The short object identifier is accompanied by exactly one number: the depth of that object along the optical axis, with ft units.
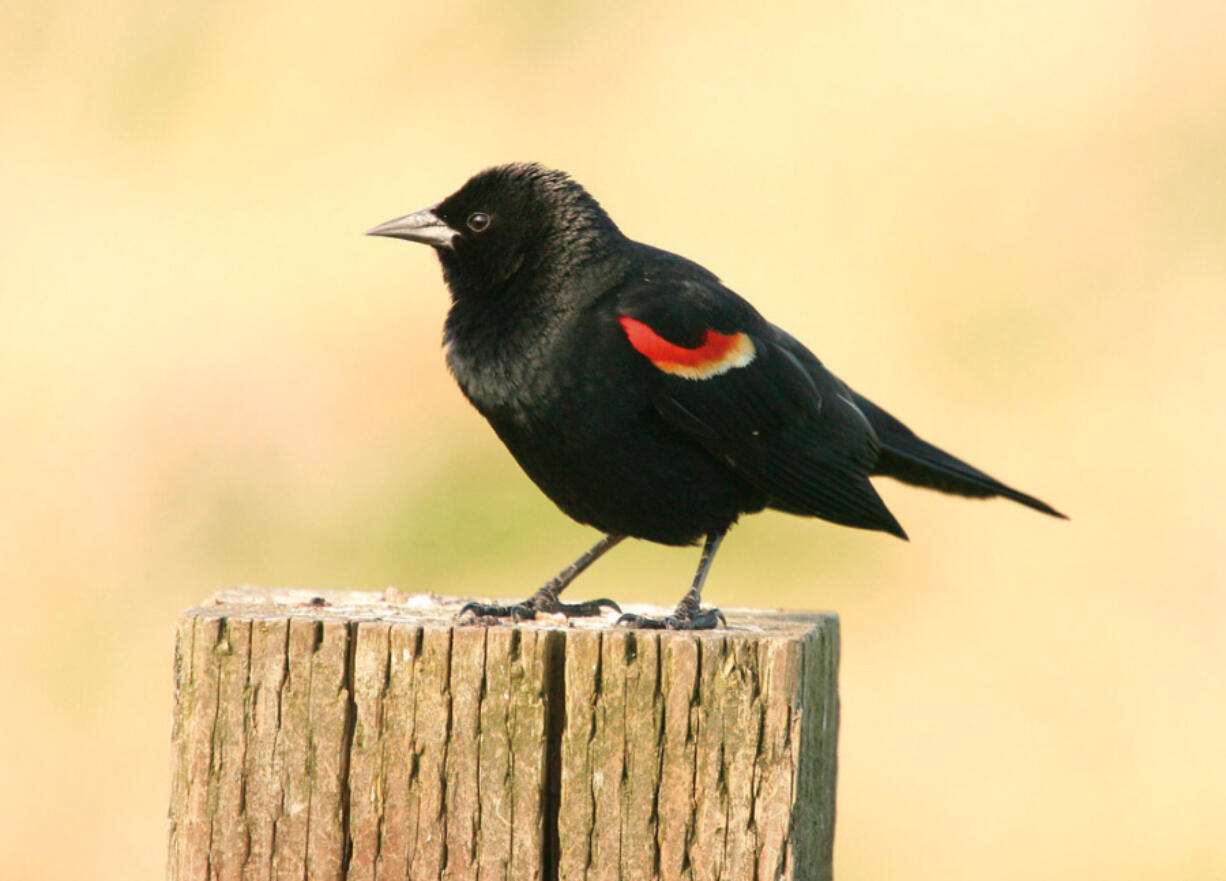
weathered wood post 20.40
